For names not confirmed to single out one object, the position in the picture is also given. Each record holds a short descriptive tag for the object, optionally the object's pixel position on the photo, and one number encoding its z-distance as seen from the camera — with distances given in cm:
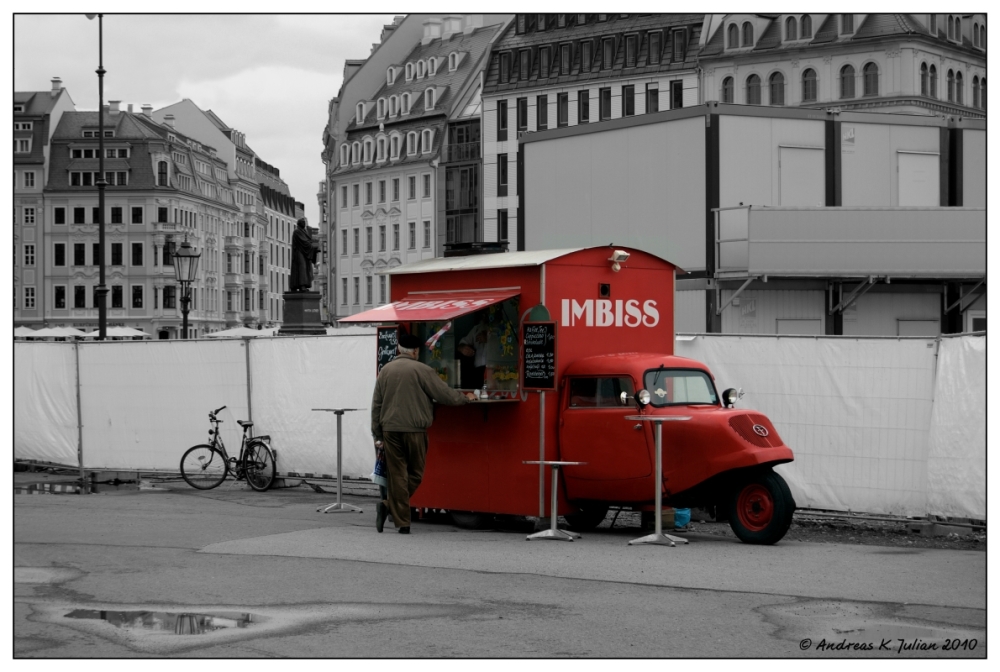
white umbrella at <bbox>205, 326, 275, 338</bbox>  5043
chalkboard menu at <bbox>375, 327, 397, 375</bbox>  1518
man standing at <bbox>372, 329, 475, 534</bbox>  1345
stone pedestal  3916
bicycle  1866
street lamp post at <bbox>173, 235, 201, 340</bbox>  3903
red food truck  1280
